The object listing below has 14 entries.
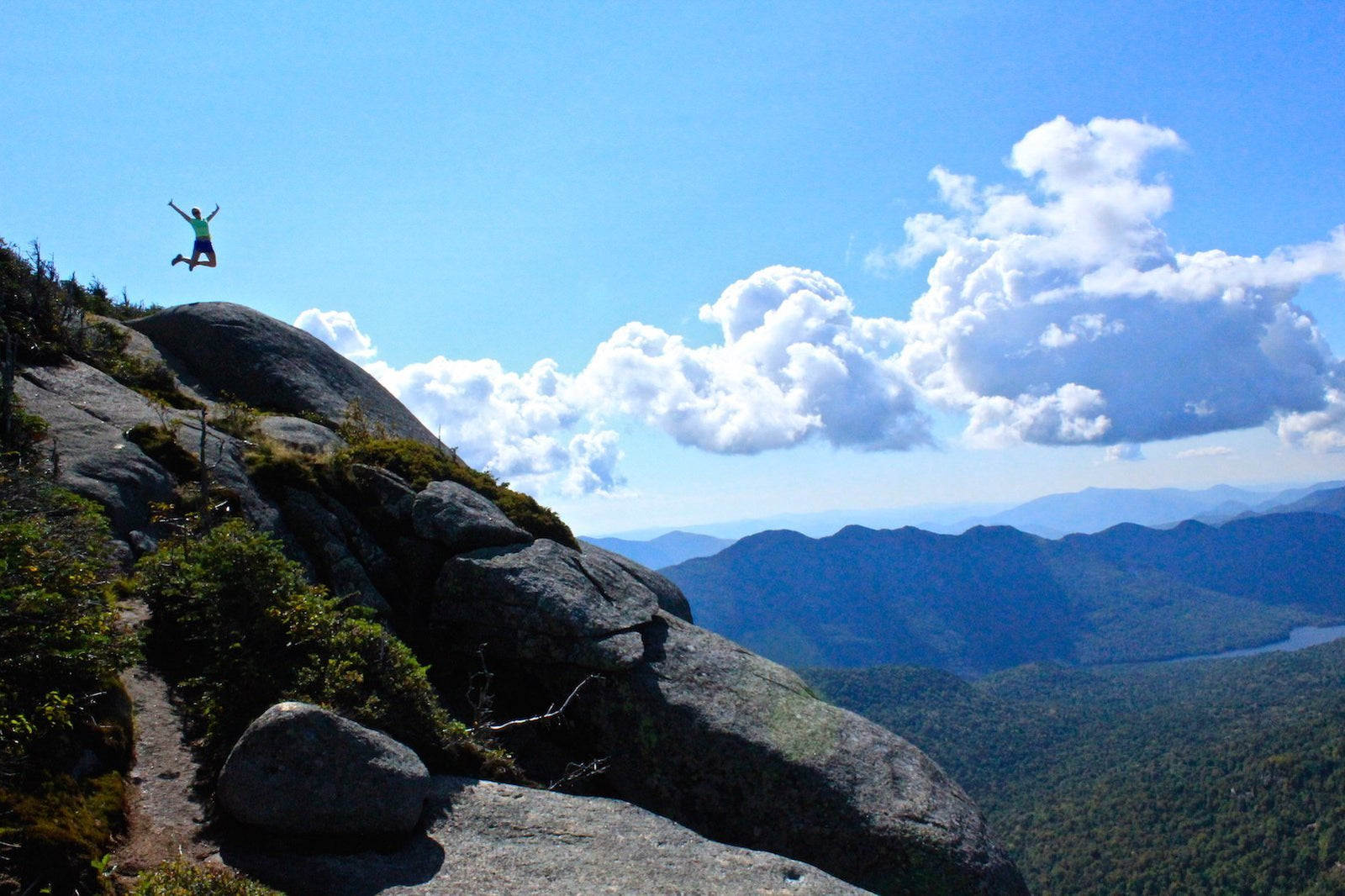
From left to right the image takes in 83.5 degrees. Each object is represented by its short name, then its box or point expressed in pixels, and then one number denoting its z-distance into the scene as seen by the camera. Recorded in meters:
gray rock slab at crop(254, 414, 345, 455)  18.45
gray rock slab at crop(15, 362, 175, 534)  13.16
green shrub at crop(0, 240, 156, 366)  17.89
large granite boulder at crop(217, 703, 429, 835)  7.67
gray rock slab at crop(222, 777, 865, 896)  7.51
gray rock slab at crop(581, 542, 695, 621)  20.55
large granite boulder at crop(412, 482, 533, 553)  15.62
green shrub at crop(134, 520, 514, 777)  9.27
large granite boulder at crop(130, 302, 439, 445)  22.91
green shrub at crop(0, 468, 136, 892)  6.25
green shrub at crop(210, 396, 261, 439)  17.67
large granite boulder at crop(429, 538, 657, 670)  14.11
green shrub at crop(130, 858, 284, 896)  5.86
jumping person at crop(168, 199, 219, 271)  20.84
